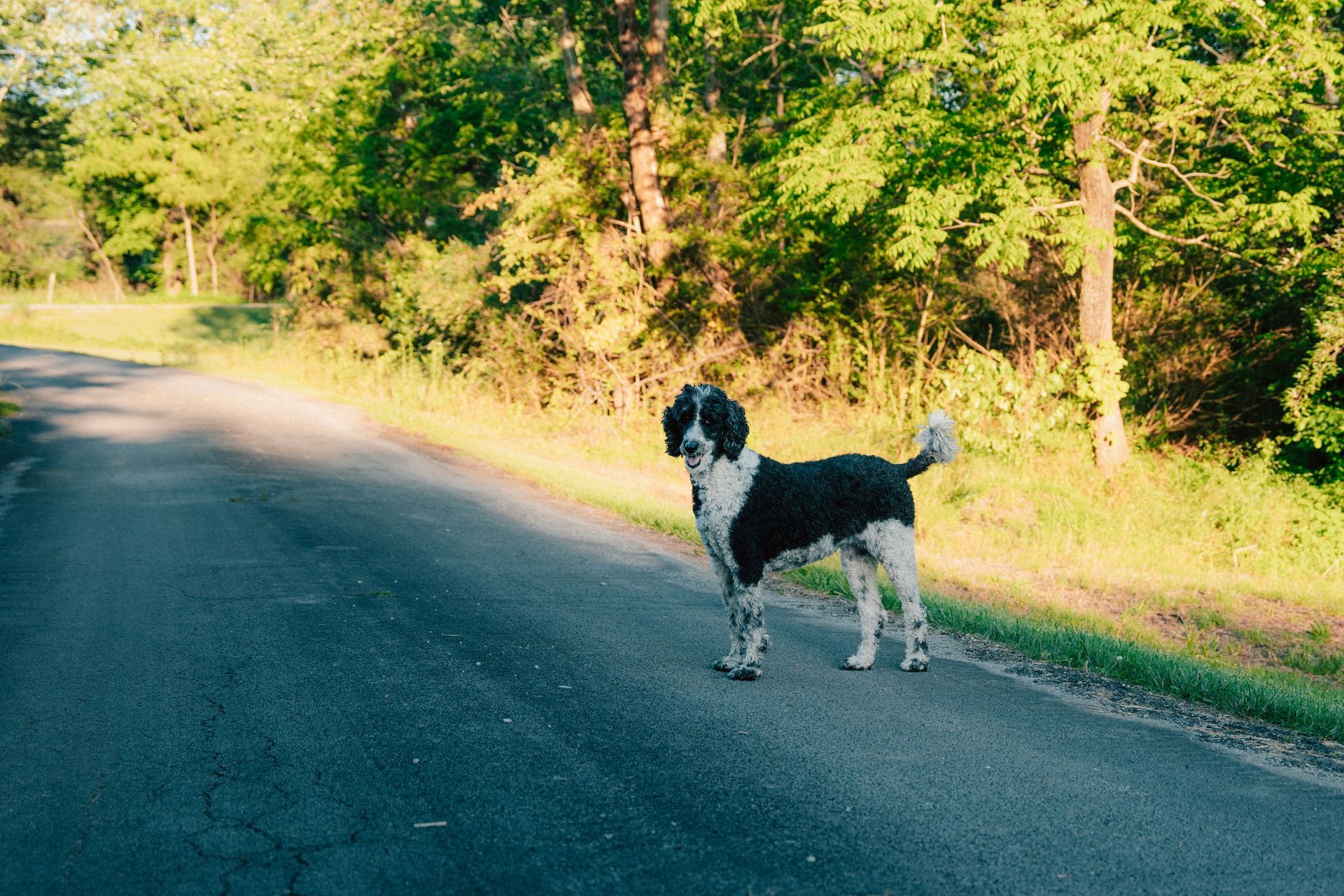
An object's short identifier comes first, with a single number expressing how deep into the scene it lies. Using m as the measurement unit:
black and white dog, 5.86
